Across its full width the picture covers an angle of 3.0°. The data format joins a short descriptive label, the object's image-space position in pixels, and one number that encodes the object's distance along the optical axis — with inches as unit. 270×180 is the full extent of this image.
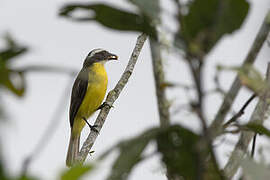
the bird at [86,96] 267.6
